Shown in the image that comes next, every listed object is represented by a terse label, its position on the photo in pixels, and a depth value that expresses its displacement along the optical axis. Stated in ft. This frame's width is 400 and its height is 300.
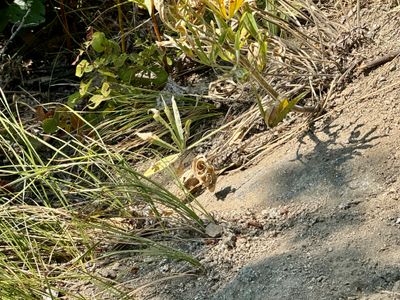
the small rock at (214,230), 7.62
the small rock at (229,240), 7.37
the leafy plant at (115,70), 10.16
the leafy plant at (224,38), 7.41
